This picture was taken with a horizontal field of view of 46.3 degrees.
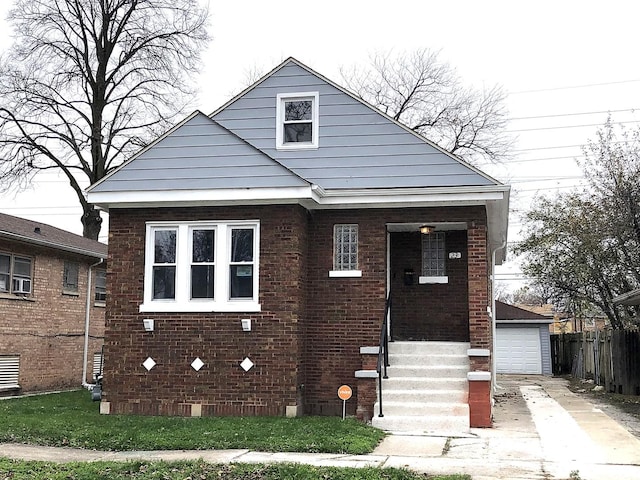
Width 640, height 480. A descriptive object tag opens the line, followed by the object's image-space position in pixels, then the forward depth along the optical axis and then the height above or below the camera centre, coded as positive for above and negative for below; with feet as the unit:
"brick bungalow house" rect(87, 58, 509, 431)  41.45 +2.54
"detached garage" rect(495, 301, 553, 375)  97.14 -3.53
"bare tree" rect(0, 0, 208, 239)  98.07 +32.14
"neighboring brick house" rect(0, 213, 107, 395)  56.75 +0.30
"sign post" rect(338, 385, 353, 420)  38.73 -4.04
